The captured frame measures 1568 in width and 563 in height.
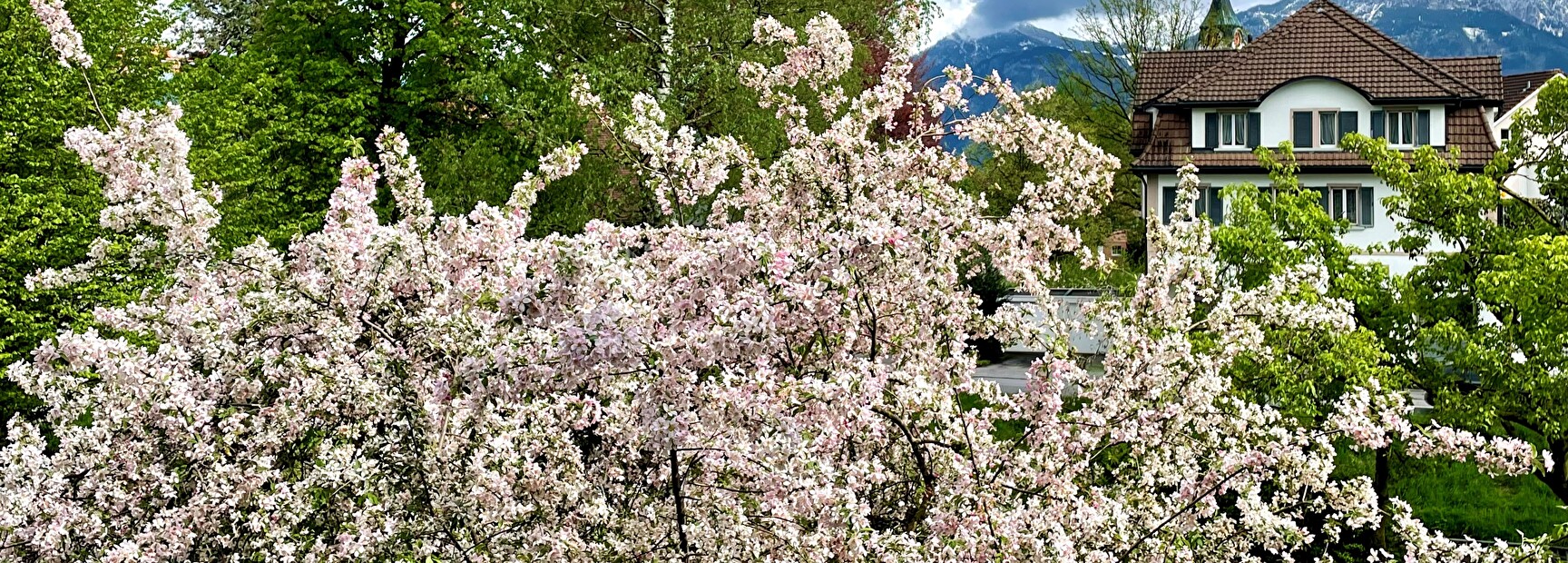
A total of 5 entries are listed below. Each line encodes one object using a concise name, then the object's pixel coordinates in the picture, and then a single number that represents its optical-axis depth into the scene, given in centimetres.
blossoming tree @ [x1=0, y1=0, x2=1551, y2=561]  527
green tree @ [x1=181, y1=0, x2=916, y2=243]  1906
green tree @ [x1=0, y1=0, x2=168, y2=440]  1694
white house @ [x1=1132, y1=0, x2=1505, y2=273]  3138
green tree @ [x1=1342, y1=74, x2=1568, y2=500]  1235
